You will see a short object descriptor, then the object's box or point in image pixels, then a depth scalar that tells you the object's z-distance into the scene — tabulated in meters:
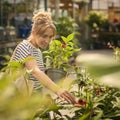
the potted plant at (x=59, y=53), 2.38
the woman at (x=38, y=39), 2.21
